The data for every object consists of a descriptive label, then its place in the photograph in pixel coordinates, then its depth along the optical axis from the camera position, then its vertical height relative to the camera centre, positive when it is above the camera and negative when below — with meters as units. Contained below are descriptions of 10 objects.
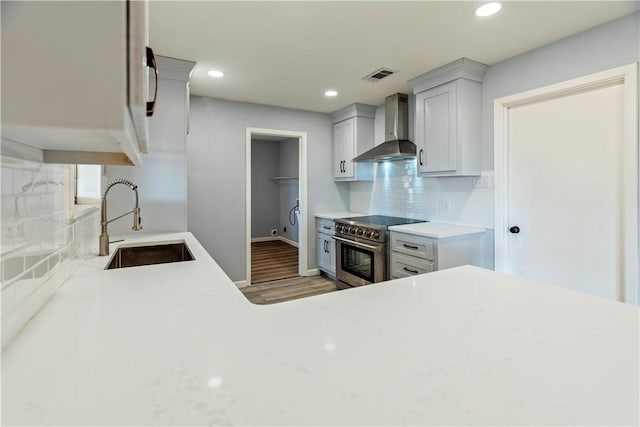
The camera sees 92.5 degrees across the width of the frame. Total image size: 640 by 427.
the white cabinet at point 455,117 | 2.71 +0.88
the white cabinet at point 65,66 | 0.41 +0.20
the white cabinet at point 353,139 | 4.09 +1.02
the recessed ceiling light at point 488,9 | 1.84 +1.25
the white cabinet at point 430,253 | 2.61 -0.36
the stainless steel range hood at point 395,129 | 3.45 +0.98
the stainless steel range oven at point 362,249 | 3.12 -0.40
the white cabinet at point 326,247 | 4.04 -0.46
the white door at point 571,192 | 2.02 +0.15
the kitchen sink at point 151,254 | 2.02 -0.28
